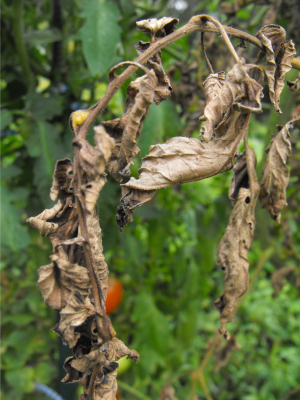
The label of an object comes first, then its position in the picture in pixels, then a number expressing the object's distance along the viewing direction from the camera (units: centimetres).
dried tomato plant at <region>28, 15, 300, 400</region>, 29
